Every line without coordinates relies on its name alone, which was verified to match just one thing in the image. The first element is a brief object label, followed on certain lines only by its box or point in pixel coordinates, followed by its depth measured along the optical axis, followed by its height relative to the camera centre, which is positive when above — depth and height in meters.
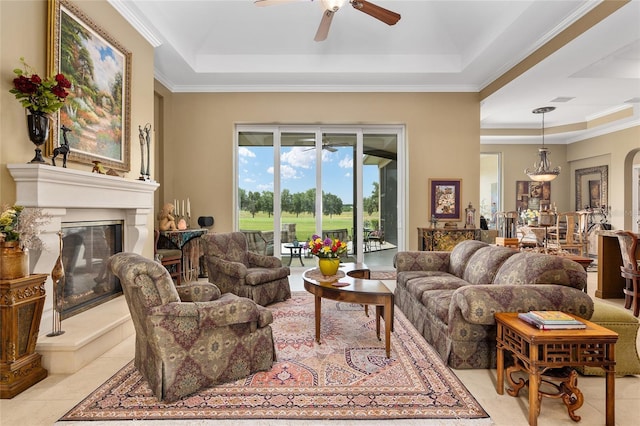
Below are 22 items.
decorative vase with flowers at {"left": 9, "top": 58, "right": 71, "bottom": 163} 2.53 +0.87
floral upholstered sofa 2.46 -0.66
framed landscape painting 3.02 +1.27
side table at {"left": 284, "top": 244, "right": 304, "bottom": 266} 6.63 -0.75
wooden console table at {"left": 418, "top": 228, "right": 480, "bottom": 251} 6.11 -0.43
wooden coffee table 2.87 -0.71
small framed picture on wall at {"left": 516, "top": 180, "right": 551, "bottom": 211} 10.44 +0.55
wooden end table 1.96 -0.82
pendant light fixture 7.75 +1.01
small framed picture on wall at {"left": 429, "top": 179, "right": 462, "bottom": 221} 6.47 +0.30
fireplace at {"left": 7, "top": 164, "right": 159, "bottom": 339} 2.63 -0.09
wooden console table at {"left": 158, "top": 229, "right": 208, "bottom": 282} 5.28 -0.52
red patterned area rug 2.10 -1.22
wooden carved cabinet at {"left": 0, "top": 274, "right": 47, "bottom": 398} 2.29 -0.83
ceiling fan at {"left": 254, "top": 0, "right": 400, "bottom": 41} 3.08 +1.90
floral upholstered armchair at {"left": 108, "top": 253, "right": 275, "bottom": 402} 2.17 -0.81
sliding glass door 6.68 +0.55
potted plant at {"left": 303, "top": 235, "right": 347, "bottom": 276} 3.57 -0.42
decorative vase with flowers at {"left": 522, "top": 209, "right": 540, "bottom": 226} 6.26 -0.04
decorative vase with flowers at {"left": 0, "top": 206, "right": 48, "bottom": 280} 2.32 -0.17
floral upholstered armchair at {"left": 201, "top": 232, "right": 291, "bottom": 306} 4.15 -0.73
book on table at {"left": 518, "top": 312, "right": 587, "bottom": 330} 2.04 -0.67
